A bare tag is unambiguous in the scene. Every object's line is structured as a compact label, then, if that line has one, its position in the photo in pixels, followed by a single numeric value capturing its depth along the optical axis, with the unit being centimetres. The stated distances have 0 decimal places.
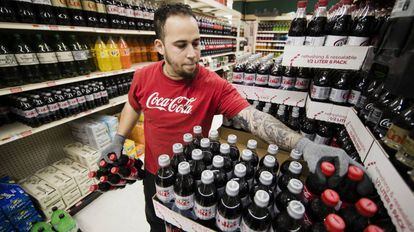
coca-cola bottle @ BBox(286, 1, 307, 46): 123
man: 110
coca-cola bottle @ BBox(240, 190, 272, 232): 57
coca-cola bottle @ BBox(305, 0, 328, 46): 114
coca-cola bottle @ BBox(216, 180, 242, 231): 61
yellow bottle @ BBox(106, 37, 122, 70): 219
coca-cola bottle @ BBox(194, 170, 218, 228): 65
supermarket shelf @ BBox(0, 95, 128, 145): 146
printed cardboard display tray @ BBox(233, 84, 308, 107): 143
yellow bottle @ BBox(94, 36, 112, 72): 210
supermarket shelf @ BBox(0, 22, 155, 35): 137
